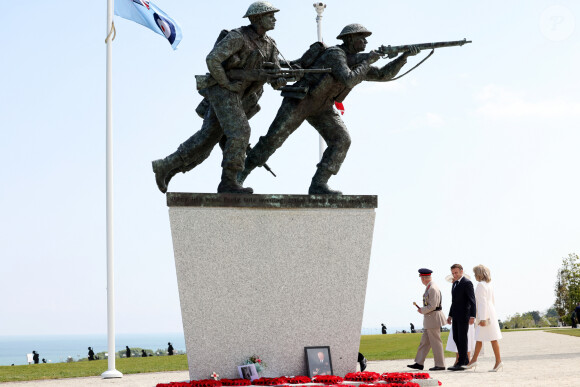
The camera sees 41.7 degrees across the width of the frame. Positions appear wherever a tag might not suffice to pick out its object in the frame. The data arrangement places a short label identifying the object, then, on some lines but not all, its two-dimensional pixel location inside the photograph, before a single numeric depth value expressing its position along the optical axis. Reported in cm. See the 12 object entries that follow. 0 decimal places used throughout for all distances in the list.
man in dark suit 1244
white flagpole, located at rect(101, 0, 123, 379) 1478
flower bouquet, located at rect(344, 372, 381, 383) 957
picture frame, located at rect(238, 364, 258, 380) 938
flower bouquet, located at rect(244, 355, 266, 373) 951
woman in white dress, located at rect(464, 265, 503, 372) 1230
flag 1572
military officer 1234
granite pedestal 947
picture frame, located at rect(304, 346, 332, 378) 970
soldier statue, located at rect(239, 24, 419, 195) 1046
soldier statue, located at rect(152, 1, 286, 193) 989
